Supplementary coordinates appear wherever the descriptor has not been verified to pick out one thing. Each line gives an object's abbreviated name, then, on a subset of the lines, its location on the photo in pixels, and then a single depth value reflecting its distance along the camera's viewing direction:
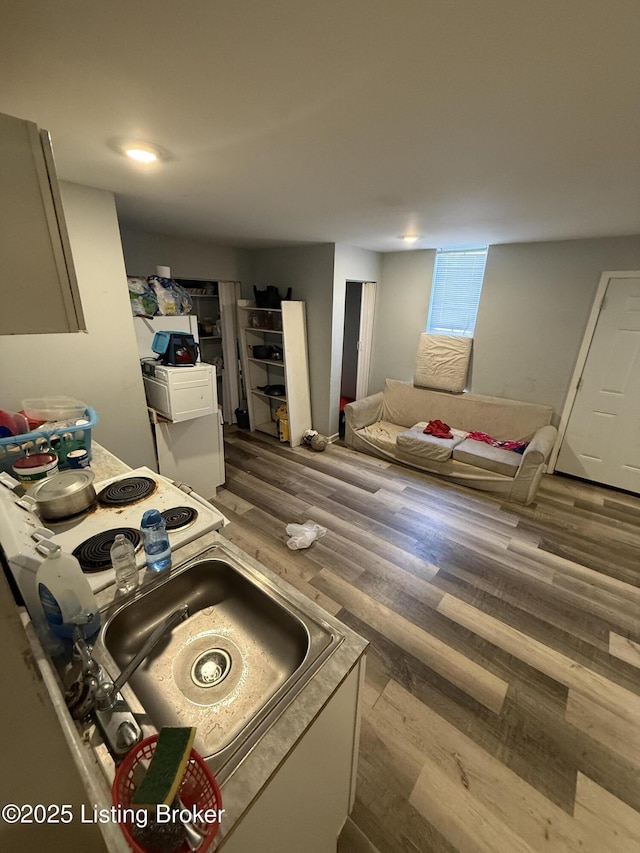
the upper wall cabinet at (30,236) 0.63
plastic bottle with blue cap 1.05
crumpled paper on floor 2.38
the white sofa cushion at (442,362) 3.79
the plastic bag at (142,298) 2.48
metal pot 1.18
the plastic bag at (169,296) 2.63
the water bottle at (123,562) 0.98
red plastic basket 0.54
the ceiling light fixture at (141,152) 1.40
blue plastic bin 1.41
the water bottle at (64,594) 0.75
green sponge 0.51
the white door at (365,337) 4.30
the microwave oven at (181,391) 2.36
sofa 3.02
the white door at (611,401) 2.95
